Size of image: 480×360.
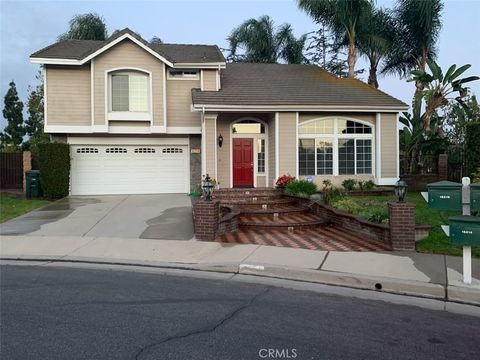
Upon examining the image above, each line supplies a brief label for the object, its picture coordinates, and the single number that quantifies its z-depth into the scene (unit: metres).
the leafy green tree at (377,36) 25.67
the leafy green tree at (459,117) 19.66
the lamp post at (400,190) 9.02
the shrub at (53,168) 18.58
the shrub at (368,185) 17.69
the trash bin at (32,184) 19.09
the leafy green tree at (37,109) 32.47
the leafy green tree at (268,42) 32.50
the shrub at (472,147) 14.58
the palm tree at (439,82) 18.31
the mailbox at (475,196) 7.06
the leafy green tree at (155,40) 35.72
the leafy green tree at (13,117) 41.84
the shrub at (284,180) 17.22
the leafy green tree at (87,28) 29.62
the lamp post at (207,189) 10.70
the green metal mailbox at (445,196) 7.20
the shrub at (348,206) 12.17
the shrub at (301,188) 15.80
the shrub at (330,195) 14.21
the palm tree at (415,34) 25.12
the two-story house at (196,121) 18.14
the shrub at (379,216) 10.58
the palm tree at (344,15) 24.45
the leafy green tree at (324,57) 35.06
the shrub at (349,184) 17.53
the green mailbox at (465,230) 6.82
